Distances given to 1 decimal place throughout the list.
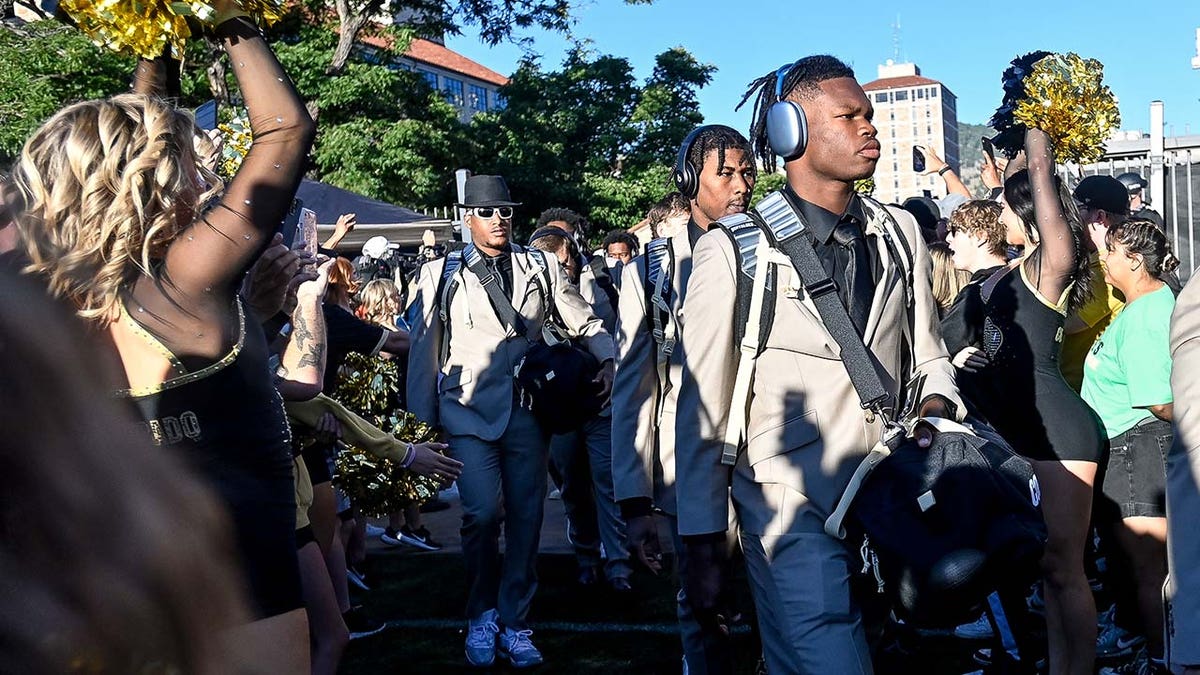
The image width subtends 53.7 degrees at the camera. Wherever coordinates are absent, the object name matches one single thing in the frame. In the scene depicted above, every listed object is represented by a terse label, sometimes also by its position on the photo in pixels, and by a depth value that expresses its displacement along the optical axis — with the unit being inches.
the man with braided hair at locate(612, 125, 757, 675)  173.2
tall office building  7701.8
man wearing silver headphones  123.7
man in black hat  239.9
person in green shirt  191.5
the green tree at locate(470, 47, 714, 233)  1815.9
